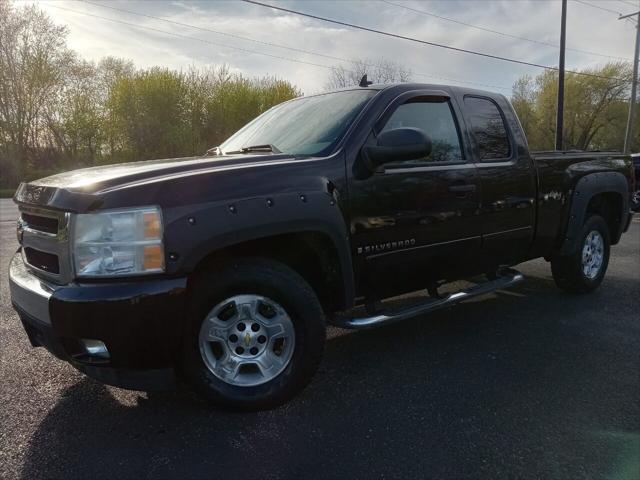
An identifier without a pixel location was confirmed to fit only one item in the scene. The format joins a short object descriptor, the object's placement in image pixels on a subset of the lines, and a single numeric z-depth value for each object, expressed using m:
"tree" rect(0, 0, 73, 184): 34.16
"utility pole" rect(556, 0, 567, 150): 21.14
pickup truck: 2.34
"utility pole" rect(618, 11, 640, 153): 31.52
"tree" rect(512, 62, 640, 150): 45.78
